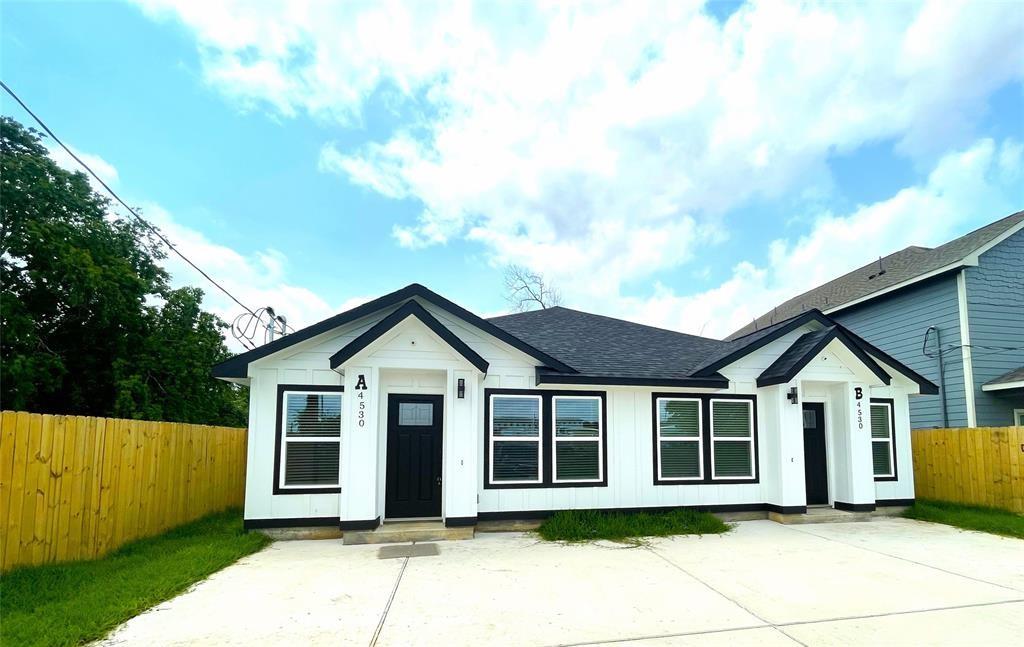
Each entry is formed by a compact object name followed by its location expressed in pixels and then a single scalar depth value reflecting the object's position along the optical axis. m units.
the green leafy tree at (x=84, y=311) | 11.59
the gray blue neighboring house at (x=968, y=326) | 11.95
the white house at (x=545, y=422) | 7.65
